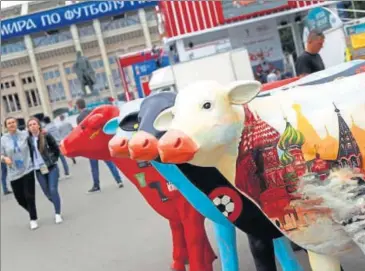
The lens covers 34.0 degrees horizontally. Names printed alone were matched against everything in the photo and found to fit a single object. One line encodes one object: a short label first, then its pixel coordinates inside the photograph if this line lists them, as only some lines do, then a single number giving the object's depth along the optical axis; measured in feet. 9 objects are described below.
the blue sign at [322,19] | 30.66
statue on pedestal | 105.09
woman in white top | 25.31
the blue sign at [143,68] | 73.32
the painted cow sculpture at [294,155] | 9.55
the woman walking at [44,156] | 25.41
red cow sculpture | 14.21
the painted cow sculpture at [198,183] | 9.48
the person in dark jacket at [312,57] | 16.65
